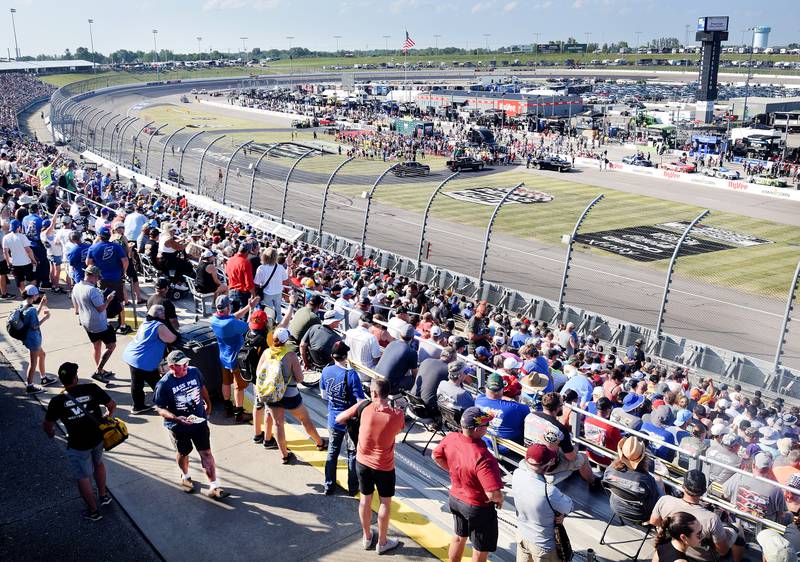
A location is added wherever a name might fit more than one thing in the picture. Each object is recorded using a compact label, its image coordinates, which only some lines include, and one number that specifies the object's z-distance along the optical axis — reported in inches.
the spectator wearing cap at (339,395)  266.7
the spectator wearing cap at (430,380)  297.3
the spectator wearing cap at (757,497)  227.3
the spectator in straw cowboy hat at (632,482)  225.9
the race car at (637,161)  2048.5
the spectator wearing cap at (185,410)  266.4
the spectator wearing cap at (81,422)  257.9
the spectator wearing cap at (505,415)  267.0
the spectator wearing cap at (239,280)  423.8
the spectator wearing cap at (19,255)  485.1
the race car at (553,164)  2005.4
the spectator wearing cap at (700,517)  192.9
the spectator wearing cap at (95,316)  362.6
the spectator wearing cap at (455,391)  274.1
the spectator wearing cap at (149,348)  315.9
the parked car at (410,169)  1872.5
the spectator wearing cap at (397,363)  304.8
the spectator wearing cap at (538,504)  197.9
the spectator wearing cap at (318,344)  323.0
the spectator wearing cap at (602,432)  284.0
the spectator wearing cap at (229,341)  320.2
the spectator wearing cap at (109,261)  432.5
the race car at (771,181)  1733.5
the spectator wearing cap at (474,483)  207.2
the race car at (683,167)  1947.6
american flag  3384.8
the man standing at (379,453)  236.1
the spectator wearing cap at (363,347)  327.3
